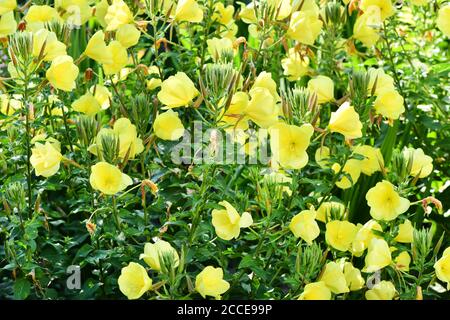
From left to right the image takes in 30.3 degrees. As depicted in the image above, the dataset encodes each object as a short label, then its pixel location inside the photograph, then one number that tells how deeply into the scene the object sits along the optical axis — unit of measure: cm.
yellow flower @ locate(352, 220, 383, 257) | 217
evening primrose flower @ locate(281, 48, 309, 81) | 265
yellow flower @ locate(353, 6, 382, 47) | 254
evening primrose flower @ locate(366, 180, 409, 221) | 216
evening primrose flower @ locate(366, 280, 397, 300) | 213
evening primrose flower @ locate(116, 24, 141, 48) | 233
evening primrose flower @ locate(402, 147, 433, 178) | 217
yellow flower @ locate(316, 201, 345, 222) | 224
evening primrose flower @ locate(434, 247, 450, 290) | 204
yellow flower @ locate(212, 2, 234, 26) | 261
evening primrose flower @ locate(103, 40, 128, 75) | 228
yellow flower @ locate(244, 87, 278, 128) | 202
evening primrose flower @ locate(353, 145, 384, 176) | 232
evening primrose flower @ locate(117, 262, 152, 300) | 193
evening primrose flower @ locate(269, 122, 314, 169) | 201
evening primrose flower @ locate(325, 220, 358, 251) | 216
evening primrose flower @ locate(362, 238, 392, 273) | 208
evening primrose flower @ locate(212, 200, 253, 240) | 201
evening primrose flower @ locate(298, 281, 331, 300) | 198
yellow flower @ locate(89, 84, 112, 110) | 239
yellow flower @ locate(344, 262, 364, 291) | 215
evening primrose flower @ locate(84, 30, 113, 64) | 224
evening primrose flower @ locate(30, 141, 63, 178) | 209
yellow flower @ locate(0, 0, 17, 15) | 239
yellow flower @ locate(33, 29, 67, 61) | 211
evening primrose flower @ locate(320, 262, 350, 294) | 204
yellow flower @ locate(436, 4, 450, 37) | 255
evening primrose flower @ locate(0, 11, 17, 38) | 234
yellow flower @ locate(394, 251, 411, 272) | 216
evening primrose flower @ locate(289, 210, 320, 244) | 204
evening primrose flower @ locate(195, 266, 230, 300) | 192
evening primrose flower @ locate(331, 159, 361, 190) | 234
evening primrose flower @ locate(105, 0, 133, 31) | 234
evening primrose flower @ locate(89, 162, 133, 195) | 197
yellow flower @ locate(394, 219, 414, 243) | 221
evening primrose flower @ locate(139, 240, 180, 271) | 188
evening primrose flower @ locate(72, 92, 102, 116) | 228
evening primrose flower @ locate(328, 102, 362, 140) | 206
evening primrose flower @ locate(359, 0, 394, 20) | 253
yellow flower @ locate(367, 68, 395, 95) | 220
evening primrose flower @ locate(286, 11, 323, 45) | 234
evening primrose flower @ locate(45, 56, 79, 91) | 211
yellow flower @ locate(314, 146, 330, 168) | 223
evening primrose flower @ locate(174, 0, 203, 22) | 230
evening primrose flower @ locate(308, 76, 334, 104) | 226
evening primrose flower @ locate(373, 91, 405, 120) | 221
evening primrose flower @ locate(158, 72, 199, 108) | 204
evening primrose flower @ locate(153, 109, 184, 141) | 215
